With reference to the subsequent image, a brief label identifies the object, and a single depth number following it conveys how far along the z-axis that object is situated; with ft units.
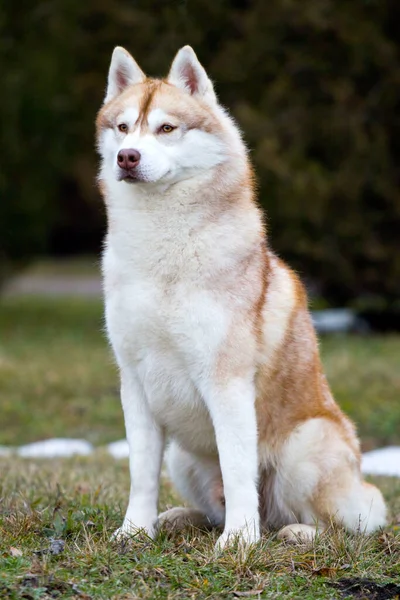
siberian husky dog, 28.04
